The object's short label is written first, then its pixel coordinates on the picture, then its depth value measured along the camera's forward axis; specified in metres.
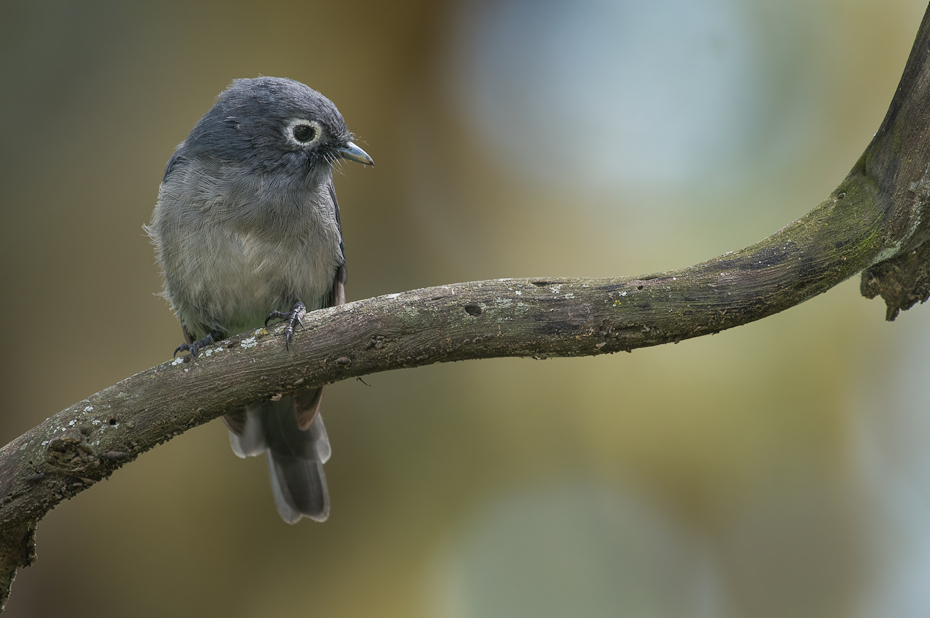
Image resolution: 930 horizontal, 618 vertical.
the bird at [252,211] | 6.39
